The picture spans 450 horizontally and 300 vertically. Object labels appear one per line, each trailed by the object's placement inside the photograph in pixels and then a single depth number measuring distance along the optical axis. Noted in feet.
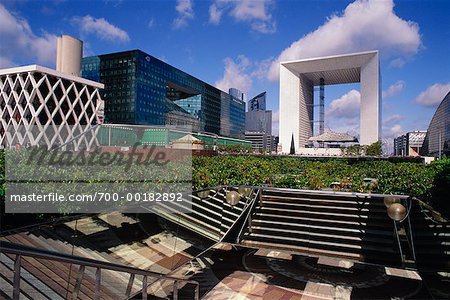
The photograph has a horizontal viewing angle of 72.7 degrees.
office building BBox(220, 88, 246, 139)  350.84
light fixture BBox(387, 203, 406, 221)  23.00
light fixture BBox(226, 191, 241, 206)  30.53
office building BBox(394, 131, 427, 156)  489.67
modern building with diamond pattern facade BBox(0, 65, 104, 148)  162.61
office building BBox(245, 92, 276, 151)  549.42
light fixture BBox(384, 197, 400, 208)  24.19
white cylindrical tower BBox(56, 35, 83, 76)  192.75
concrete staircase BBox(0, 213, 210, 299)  11.10
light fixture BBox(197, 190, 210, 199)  27.90
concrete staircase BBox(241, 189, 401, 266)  27.53
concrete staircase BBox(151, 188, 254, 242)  25.96
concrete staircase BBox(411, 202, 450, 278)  24.59
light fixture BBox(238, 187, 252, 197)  31.40
